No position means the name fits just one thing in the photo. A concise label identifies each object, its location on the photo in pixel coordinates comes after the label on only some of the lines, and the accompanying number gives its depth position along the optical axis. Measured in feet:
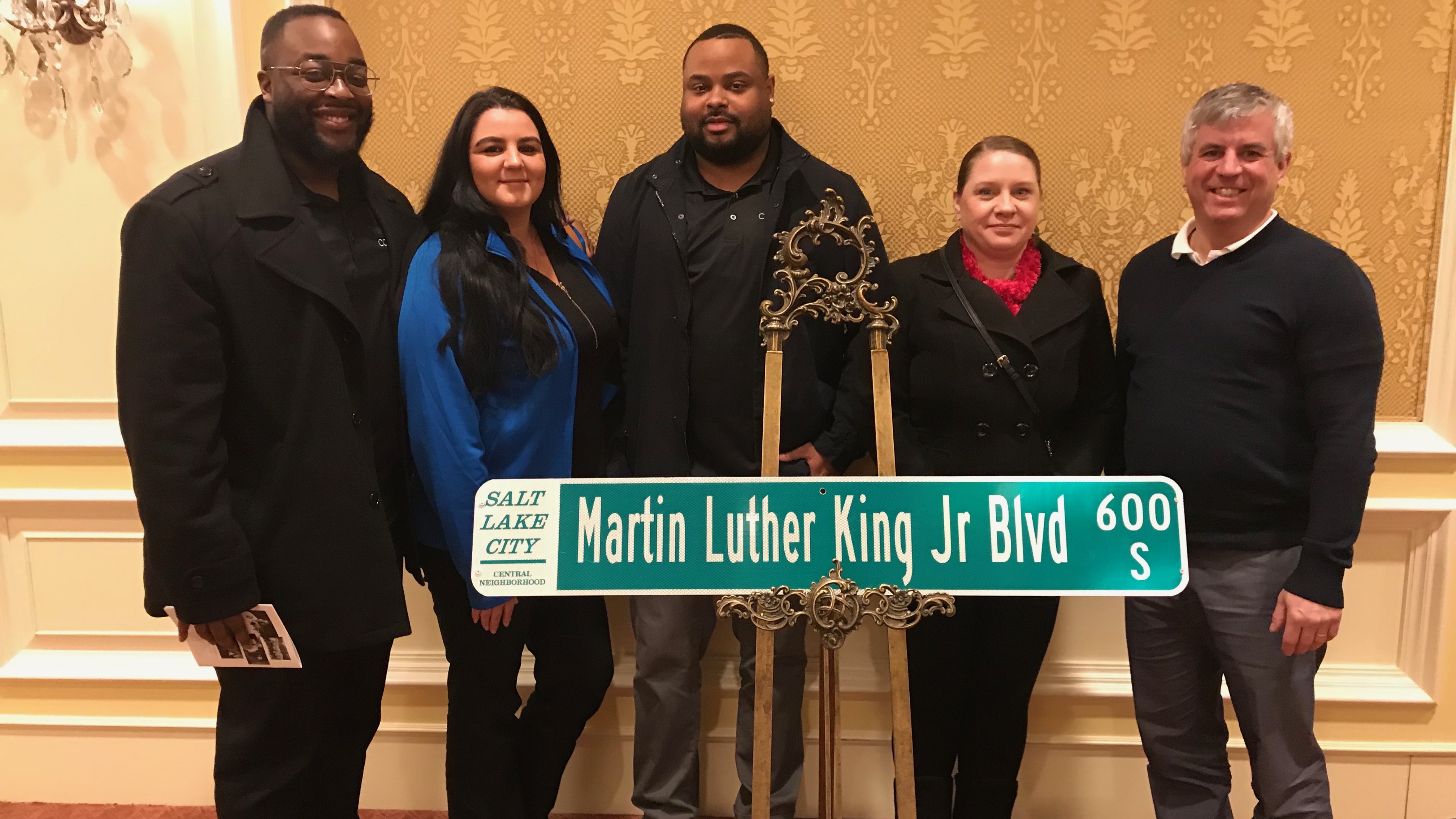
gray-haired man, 5.39
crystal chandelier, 7.09
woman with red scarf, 6.07
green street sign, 4.38
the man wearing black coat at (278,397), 4.85
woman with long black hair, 5.46
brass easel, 4.68
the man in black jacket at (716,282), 6.29
